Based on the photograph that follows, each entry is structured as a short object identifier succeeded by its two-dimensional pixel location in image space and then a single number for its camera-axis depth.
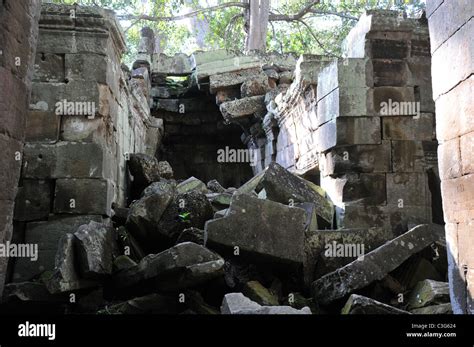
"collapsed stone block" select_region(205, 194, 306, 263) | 3.91
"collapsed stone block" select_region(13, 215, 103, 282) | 4.27
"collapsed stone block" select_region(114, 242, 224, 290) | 3.49
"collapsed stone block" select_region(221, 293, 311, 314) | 2.86
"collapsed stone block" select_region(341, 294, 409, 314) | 3.17
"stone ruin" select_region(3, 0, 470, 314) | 3.66
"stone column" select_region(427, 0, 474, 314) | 3.01
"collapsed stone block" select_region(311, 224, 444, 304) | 3.82
